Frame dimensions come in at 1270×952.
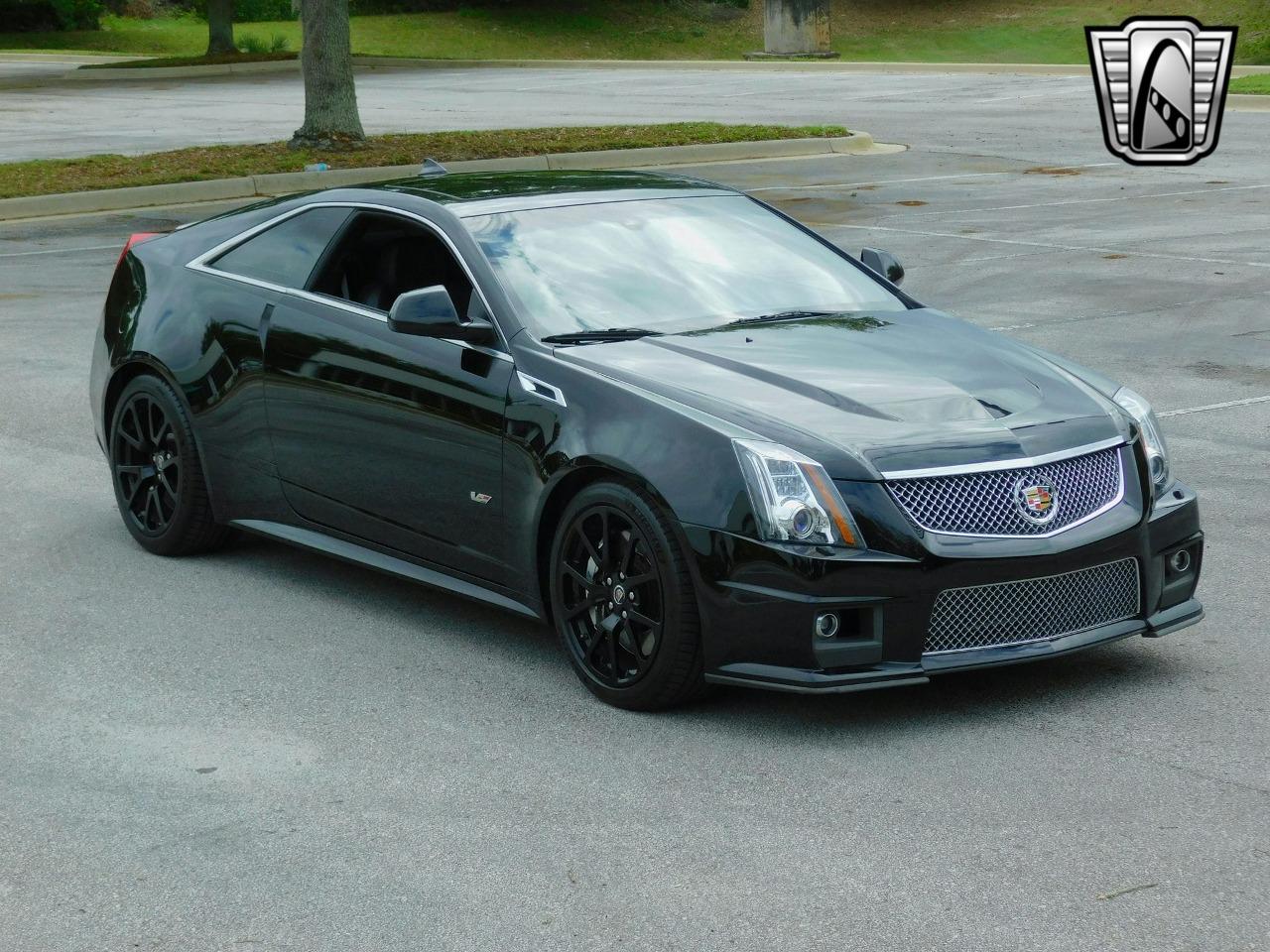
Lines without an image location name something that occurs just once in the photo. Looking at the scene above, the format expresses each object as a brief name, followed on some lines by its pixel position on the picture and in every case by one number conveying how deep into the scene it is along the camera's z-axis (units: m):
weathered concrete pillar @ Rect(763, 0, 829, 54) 51.69
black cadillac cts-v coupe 5.18
